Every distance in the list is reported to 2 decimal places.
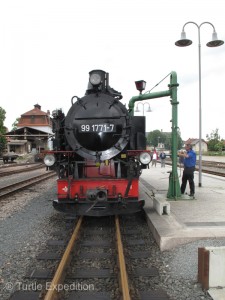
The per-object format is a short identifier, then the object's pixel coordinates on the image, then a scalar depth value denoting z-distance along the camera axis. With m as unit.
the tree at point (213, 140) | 93.74
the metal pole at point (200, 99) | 11.73
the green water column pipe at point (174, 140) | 8.95
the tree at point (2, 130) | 42.92
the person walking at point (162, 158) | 25.89
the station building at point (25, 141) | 52.06
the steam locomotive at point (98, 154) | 6.64
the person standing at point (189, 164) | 9.30
